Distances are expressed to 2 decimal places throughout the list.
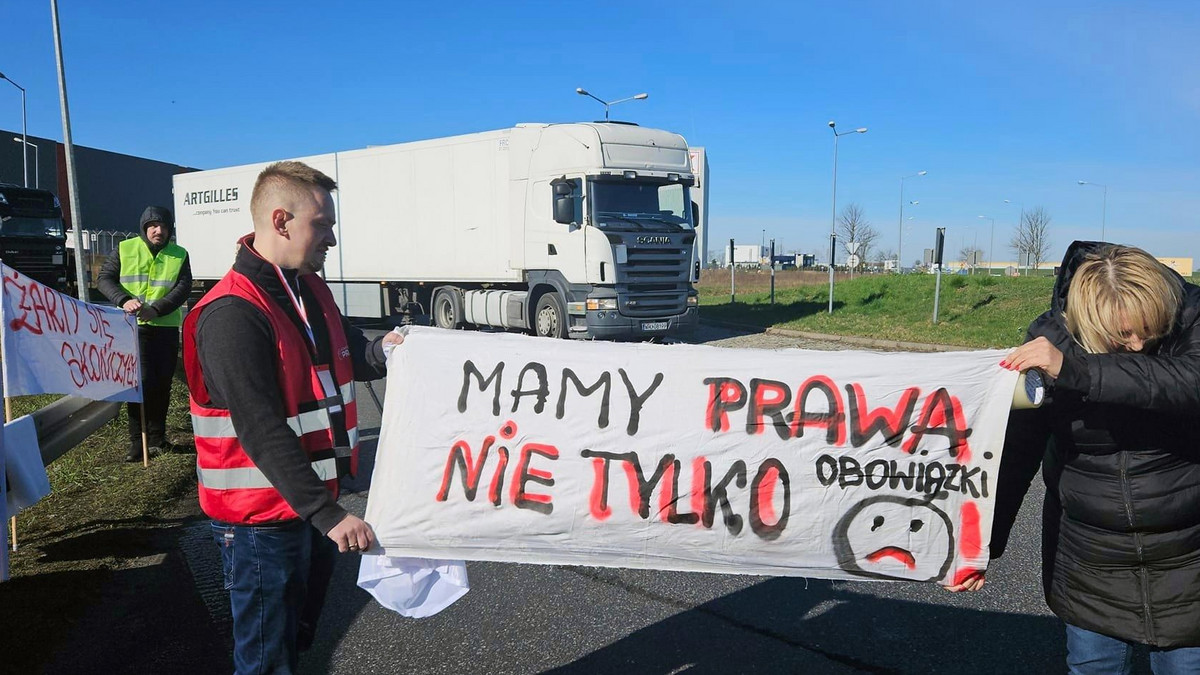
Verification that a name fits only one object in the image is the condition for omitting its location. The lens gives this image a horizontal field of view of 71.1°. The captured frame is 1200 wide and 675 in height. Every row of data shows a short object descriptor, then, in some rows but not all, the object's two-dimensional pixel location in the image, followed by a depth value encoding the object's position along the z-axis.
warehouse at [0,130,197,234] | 49.28
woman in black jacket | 2.29
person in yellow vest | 6.82
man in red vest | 2.35
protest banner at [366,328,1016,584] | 2.98
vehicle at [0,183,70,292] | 23.92
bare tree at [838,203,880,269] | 65.31
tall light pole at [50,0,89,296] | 17.28
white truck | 15.55
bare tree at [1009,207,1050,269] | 58.22
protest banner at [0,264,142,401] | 4.62
